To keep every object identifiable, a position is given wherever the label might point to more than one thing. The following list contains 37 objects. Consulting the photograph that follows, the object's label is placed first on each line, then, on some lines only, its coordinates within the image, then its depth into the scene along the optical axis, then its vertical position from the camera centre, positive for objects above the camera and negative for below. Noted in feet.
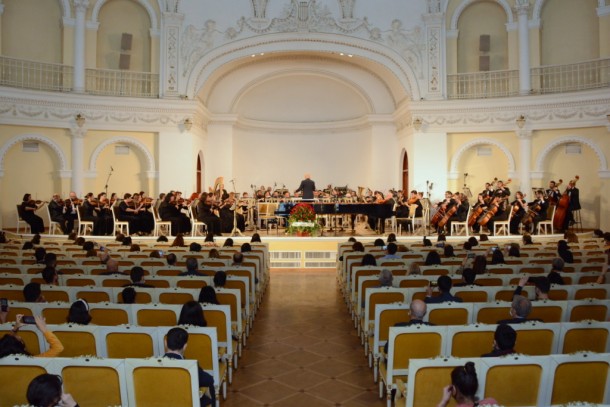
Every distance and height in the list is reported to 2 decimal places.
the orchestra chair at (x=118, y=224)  50.19 -0.81
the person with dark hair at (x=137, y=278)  19.11 -2.24
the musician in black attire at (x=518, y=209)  51.54 +0.70
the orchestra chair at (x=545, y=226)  51.72 -0.99
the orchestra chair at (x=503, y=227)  51.63 -1.04
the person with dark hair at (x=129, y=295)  16.69 -2.47
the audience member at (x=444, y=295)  17.25 -2.55
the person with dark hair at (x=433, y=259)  25.50 -2.05
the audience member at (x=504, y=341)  11.85 -2.76
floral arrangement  48.37 -0.54
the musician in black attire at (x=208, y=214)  51.44 +0.18
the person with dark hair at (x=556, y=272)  20.63 -2.20
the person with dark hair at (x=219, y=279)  19.65 -2.32
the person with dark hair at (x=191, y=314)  14.52 -2.67
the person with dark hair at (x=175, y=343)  11.80 -2.82
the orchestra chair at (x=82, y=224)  50.42 -0.83
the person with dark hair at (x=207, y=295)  17.19 -2.55
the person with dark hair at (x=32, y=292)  16.74 -2.40
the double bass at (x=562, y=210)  52.01 +0.63
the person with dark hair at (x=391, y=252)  27.53 -1.88
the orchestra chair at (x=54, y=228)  51.68 -1.20
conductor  59.35 +3.00
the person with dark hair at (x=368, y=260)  25.77 -2.12
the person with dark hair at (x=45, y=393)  8.55 -2.84
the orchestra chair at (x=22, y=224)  50.87 -0.99
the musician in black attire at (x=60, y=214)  51.31 +0.15
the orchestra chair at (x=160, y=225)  52.11 -0.95
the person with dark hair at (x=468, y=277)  20.02 -2.29
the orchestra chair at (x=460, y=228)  52.17 -1.17
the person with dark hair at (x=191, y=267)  22.39 -2.19
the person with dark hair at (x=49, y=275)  20.10 -2.24
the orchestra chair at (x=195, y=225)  52.80 -0.94
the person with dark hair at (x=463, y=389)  9.13 -2.96
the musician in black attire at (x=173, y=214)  52.95 +0.18
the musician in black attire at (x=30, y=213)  50.33 +0.24
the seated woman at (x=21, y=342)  11.64 -2.83
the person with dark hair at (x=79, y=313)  14.05 -2.58
